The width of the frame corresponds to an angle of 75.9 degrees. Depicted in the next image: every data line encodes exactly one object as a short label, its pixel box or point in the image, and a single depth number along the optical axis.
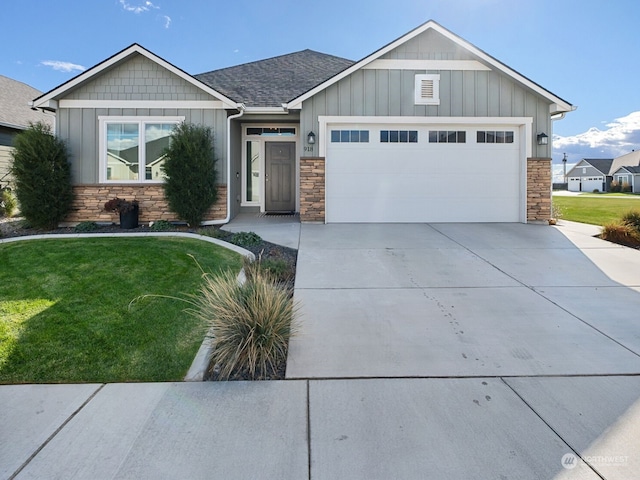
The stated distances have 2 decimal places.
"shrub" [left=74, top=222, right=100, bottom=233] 9.98
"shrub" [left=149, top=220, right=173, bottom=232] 10.08
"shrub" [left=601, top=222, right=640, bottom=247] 8.79
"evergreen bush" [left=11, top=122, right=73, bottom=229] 9.82
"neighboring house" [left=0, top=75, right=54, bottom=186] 14.92
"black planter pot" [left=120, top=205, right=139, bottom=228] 10.45
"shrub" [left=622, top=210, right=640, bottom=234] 9.06
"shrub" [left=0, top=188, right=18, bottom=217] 12.48
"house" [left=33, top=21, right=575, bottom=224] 10.84
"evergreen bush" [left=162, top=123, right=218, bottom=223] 10.25
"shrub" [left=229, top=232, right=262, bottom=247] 8.09
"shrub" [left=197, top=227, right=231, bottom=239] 8.84
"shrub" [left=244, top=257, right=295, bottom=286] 5.93
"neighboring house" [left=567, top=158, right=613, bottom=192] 57.22
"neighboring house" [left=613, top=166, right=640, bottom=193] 50.63
